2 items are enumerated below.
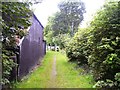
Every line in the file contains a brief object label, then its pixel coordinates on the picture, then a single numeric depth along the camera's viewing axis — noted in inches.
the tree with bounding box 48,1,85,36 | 784.4
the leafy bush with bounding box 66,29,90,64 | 296.7
